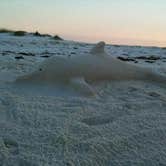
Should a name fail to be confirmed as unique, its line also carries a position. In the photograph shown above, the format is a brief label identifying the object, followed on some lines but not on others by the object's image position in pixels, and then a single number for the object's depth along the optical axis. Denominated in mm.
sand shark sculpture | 2525
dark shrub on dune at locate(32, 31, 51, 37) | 9101
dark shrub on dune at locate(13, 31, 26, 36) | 8694
